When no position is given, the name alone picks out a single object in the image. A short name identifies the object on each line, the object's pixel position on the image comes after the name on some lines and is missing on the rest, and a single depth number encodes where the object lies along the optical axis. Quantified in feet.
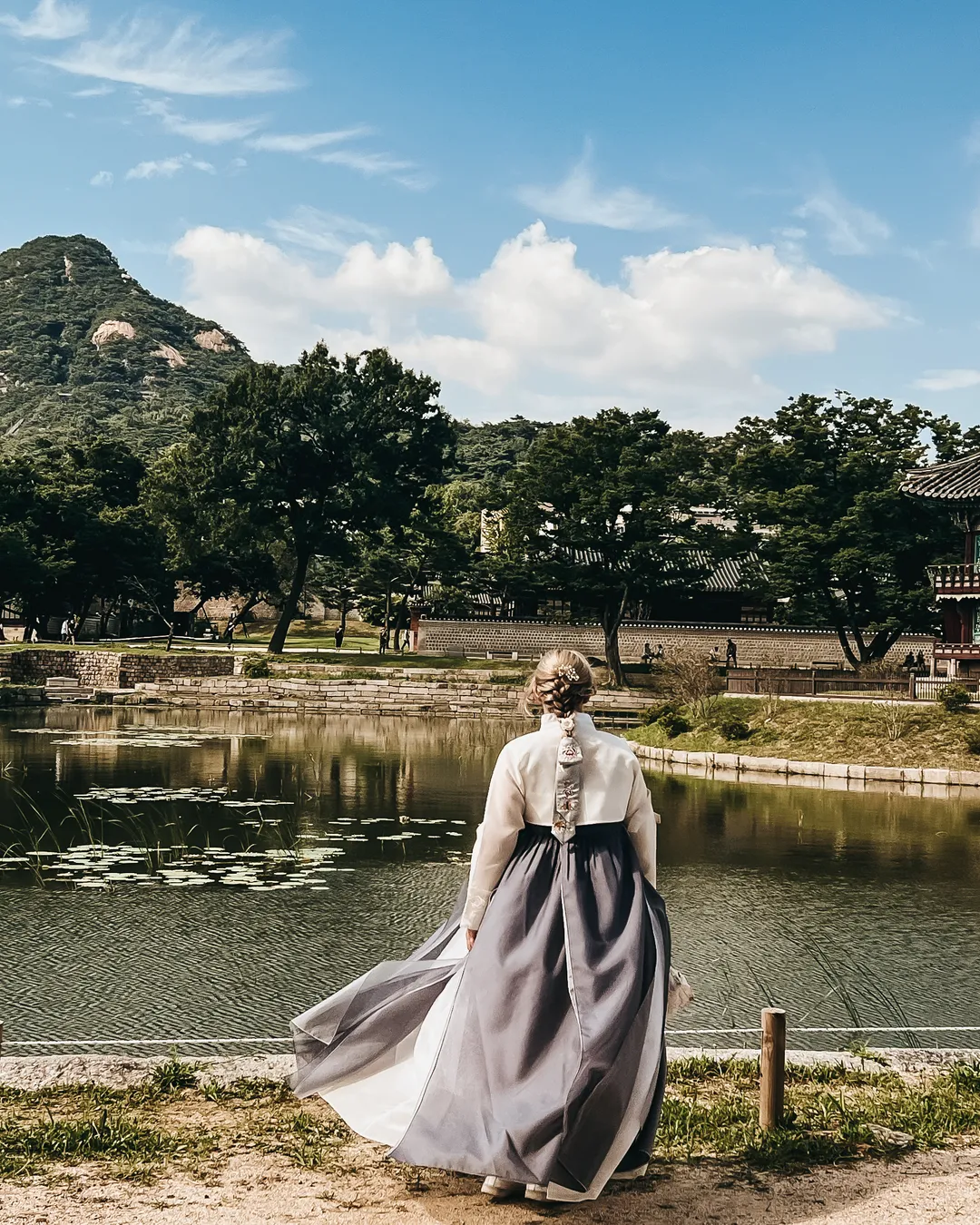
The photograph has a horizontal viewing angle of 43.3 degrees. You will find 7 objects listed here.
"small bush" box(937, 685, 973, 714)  76.95
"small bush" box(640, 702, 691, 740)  82.74
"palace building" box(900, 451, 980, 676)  110.22
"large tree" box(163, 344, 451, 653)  149.48
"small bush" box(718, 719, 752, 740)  78.48
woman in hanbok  12.50
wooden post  15.29
